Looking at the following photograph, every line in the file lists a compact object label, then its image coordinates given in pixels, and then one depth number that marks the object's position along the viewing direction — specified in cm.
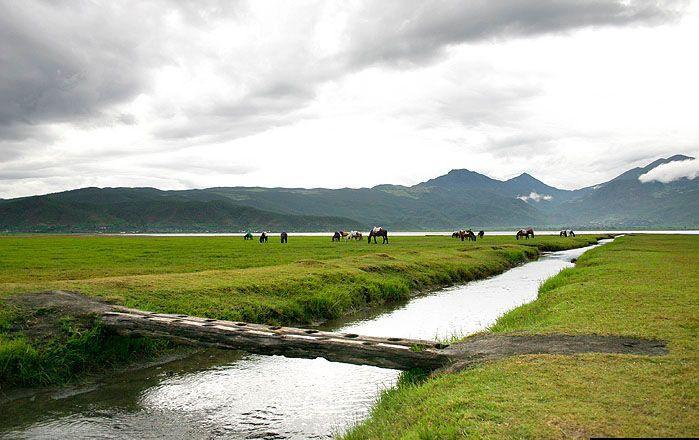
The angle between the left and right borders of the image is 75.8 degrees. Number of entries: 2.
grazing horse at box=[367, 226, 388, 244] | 8310
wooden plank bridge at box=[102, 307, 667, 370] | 1178
